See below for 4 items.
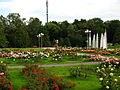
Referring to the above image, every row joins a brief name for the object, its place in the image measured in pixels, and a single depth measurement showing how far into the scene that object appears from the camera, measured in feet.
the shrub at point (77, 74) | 40.59
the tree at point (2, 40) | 161.17
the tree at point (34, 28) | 205.01
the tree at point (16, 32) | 174.66
